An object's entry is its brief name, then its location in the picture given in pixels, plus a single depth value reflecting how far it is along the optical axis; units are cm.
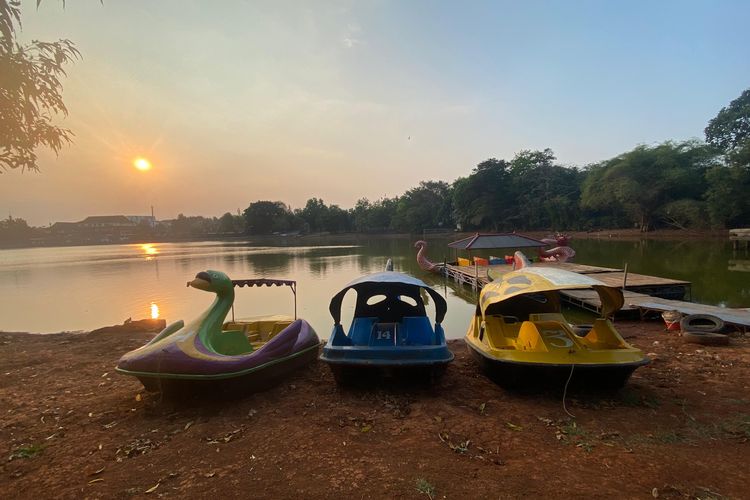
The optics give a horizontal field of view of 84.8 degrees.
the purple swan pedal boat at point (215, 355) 453
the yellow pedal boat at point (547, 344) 477
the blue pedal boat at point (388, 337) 513
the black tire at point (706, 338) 686
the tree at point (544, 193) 5369
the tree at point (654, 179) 4041
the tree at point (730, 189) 3353
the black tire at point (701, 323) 732
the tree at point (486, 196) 5822
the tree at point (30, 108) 508
